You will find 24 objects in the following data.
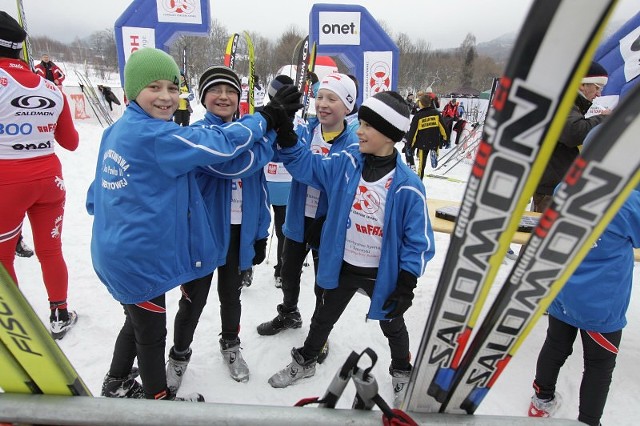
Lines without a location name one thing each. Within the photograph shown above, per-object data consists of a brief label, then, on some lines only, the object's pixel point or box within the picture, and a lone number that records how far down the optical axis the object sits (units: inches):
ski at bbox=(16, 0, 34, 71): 124.8
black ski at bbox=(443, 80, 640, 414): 21.8
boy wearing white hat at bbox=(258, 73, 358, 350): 95.6
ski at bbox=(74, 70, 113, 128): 479.9
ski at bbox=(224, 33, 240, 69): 140.1
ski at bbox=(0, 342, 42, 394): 32.1
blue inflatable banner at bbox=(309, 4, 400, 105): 232.5
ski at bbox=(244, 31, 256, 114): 99.1
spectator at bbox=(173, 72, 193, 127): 329.8
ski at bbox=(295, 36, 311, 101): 108.6
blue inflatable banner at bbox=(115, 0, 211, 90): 249.6
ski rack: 30.6
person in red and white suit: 88.4
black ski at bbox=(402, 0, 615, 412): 19.7
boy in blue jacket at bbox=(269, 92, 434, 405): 75.5
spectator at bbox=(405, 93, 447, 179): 315.0
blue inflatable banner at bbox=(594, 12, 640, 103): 163.3
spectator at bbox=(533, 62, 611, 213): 109.5
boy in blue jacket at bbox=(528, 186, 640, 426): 67.4
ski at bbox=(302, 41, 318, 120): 117.6
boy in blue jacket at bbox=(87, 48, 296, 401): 60.1
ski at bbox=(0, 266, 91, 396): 31.0
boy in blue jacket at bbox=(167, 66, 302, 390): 77.5
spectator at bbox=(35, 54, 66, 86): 376.2
